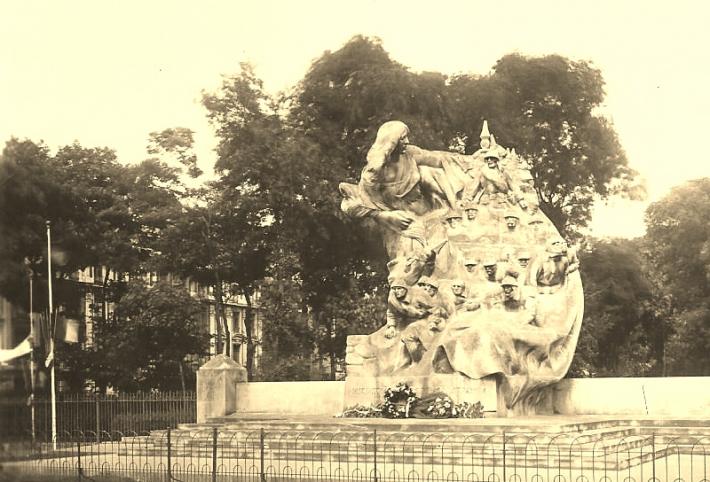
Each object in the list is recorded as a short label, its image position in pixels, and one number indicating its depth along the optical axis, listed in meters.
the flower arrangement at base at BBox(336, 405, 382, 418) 19.93
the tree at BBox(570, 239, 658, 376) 40.59
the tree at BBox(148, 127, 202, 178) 38.09
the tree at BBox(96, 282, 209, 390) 35.44
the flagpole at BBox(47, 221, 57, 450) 25.02
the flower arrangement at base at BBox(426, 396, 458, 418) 19.00
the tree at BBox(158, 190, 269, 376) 37.03
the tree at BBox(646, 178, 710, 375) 40.28
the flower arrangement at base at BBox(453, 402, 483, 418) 19.05
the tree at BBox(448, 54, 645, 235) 38.69
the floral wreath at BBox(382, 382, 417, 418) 19.45
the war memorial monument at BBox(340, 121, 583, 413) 19.88
